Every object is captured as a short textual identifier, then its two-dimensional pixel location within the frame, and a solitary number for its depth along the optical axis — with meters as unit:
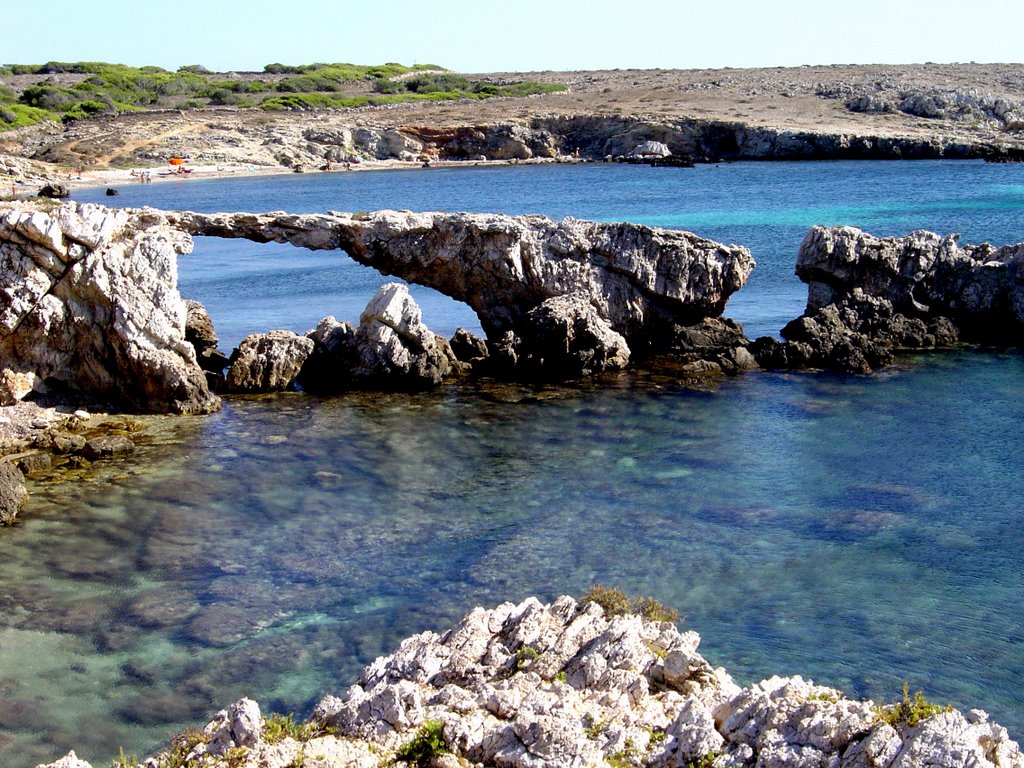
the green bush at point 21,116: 113.25
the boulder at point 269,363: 32.06
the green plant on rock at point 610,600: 16.09
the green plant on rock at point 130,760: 14.22
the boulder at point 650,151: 114.44
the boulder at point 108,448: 26.19
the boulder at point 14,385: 28.78
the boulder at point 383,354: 32.22
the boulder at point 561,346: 33.06
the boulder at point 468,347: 35.09
